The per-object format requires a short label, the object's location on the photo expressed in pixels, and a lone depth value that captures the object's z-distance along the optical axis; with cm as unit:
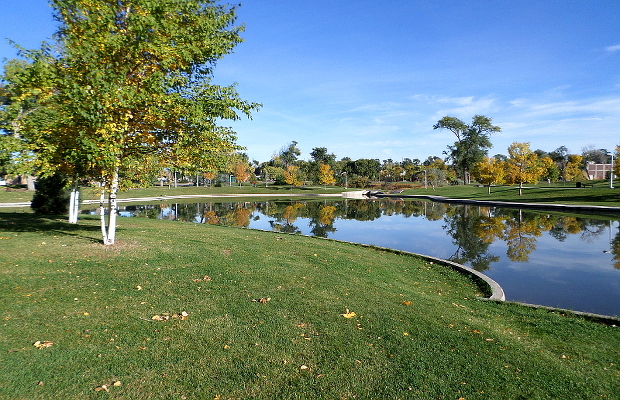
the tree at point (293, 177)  7556
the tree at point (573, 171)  7600
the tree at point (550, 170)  7606
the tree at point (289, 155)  10846
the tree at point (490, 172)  4950
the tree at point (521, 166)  4609
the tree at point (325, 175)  7731
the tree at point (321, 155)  10093
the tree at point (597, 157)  11278
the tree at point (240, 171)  7688
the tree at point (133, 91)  825
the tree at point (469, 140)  8350
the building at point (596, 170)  9900
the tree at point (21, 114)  808
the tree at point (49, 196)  1812
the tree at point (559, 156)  10688
